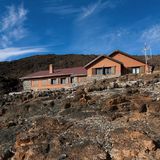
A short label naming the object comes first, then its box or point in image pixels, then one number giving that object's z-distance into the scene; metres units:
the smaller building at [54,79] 24.74
